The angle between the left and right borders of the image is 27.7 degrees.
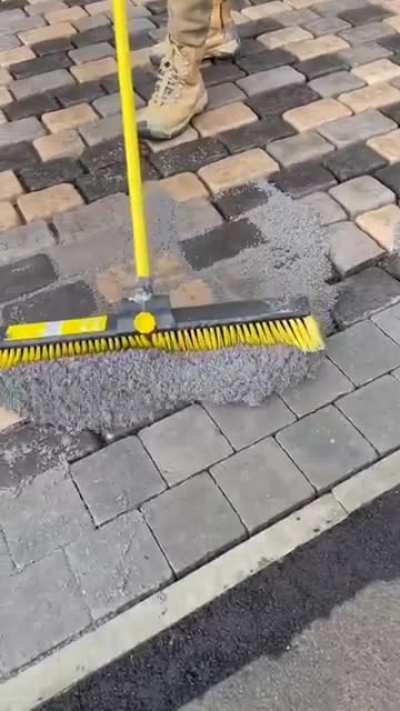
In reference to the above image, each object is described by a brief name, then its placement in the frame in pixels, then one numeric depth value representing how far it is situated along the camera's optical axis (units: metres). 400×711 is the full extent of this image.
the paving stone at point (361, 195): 2.47
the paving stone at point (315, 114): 2.80
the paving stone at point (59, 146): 2.75
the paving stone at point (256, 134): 2.74
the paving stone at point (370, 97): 2.86
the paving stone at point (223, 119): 2.82
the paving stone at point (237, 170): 2.60
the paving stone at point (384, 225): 2.37
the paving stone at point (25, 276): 2.31
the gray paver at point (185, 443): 1.89
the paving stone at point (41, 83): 3.04
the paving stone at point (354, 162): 2.60
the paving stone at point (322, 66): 3.03
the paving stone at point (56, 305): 2.23
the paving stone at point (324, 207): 2.44
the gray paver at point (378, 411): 1.93
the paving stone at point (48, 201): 2.53
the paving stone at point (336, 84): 2.94
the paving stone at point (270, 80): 2.97
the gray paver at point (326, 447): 1.87
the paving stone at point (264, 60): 3.08
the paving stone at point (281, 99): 2.87
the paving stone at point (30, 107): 2.94
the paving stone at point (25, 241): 2.42
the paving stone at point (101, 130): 2.80
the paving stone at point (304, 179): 2.55
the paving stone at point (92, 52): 3.19
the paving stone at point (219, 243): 2.36
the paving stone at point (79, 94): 2.98
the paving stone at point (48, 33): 3.31
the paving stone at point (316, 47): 3.12
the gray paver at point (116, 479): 1.83
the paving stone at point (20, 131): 2.83
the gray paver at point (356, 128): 2.72
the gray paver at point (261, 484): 1.80
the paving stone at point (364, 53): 3.07
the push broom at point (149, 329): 1.94
